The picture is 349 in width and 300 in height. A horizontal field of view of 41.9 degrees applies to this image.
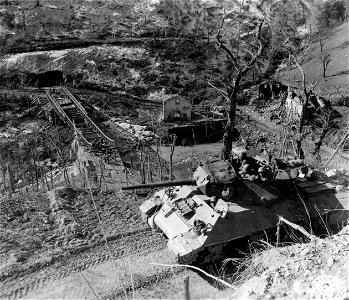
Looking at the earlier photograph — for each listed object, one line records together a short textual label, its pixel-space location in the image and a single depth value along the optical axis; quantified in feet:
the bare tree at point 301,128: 72.98
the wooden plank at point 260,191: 47.35
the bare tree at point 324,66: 154.40
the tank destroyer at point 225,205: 44.21
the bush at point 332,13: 234.66
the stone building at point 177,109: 132.98
